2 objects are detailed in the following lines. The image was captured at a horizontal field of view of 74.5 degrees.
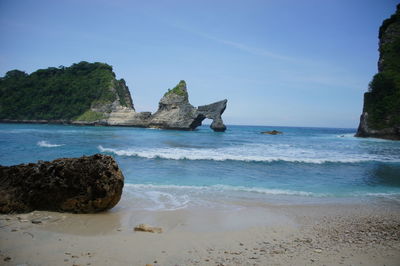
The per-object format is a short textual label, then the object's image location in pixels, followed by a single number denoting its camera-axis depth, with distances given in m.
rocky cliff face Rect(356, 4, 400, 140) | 41.31
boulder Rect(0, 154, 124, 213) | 5.90
